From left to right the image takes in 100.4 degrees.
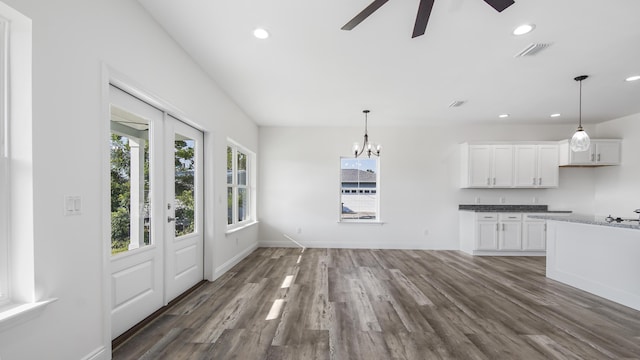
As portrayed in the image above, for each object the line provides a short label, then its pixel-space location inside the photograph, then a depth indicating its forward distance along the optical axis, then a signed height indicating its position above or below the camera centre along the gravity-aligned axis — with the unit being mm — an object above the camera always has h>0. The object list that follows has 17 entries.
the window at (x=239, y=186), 4539 -177
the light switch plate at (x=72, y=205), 1579 -176
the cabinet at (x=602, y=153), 5121 +473
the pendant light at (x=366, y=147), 4599 +633
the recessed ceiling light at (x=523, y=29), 2309 +1310
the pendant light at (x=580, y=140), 3166 +446
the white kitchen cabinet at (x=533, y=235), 5215 -1129
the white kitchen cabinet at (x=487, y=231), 5266 -1069
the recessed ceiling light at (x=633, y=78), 3279 +1249
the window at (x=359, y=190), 6000 -300
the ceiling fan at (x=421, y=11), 1612 +1062
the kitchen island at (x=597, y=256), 2904 -971
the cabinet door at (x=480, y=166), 5441 +228
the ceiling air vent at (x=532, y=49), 2614 +1287
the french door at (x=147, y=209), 2150 -321
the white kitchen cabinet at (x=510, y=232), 5250 -1081
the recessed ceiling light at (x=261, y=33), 2395 +1312
